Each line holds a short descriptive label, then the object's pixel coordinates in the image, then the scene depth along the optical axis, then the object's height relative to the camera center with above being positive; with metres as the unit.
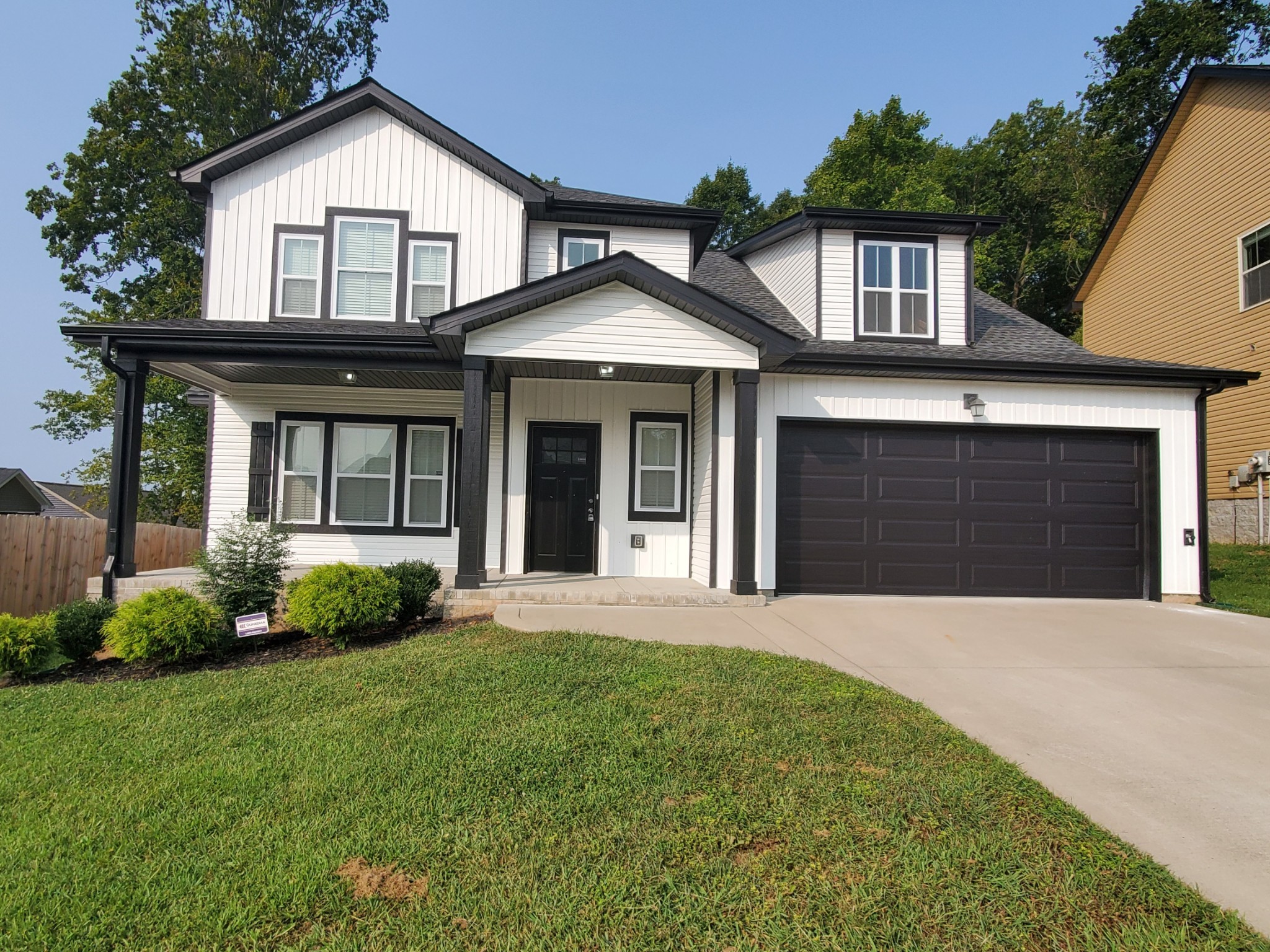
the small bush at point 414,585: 7.29 -0.84
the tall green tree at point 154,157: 23.38 +11.75
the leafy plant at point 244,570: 6.92 -0.68
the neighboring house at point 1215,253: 13.41 +5.84
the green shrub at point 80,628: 6.59 -1.24
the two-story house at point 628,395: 8.52 +1.68
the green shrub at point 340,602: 6.62 -0.94
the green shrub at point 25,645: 6.17 -1.33
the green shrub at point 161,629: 6.14 -1.14
